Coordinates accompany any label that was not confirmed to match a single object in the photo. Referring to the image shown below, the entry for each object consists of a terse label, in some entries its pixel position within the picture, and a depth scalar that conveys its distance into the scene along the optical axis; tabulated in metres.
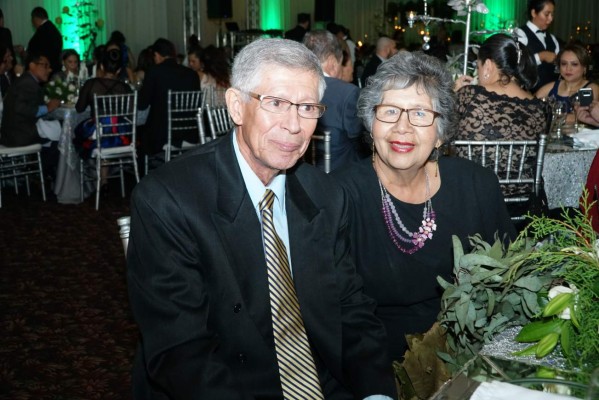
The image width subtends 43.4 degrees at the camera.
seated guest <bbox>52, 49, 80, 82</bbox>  9.25
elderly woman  2.20
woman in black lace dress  3.70
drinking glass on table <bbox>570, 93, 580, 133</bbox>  4.57
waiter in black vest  6.44
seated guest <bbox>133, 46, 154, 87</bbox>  9.50
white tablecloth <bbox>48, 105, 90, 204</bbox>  7.00
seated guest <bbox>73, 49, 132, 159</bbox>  6.74
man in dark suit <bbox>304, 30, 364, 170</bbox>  4.46
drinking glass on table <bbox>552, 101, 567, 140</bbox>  4.29
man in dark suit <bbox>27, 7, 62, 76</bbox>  10.64
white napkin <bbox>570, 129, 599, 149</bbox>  3.99
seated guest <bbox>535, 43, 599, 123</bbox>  5.23
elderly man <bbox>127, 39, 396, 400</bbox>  1.57
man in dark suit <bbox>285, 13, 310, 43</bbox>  13.14
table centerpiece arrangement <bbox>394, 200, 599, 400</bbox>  1.32
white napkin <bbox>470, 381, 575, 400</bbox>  1.04
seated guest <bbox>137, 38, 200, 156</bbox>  7.13
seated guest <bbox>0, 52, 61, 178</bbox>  6.81
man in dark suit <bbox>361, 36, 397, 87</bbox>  9.41
